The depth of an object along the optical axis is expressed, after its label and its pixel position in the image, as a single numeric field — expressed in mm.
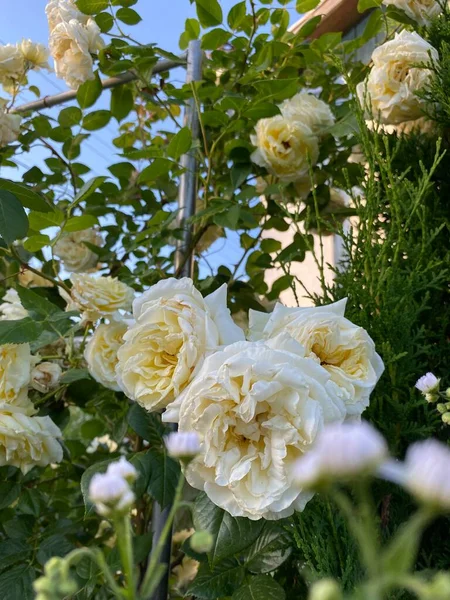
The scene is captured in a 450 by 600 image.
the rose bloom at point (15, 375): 683
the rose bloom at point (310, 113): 944
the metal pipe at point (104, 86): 1052
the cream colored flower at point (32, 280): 1153
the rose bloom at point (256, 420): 431
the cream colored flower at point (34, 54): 1020
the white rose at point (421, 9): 860
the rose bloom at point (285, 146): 923
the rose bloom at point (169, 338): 526
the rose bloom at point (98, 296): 716
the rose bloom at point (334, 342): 510
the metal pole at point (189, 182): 970
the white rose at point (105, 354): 697
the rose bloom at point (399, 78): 773
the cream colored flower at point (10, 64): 993
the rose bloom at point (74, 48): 912
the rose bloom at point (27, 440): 651
